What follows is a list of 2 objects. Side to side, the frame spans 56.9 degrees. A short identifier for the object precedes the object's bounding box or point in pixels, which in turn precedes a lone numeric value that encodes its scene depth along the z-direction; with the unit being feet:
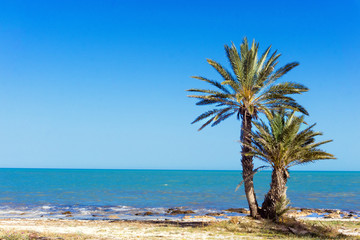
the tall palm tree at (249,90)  66.90
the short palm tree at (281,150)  63.05
